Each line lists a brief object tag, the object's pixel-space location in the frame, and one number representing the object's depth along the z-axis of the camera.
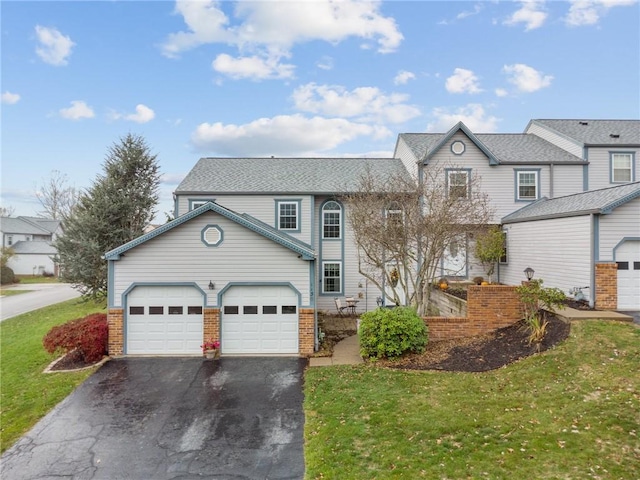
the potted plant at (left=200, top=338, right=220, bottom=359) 11.58
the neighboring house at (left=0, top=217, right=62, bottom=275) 44.38
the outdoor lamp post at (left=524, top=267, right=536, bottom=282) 12.06
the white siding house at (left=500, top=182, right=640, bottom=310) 11.69
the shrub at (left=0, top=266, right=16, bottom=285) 35.47
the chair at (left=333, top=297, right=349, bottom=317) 17.59
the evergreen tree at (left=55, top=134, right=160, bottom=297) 19.58
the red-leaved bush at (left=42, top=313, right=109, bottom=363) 11.19
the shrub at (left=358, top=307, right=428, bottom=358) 10.66
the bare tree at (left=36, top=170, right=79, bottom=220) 48.47
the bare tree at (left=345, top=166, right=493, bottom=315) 12.21
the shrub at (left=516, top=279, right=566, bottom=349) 9.95
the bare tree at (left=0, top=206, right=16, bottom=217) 58.52
